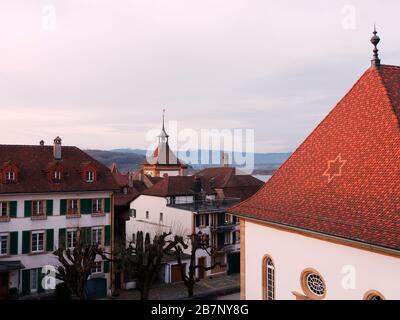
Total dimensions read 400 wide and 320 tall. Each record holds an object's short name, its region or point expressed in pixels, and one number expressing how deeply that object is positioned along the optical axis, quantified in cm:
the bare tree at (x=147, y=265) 2503
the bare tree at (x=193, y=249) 2796
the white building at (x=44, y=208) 2558
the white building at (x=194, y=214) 3456
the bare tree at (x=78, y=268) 2305
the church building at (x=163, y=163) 6769
